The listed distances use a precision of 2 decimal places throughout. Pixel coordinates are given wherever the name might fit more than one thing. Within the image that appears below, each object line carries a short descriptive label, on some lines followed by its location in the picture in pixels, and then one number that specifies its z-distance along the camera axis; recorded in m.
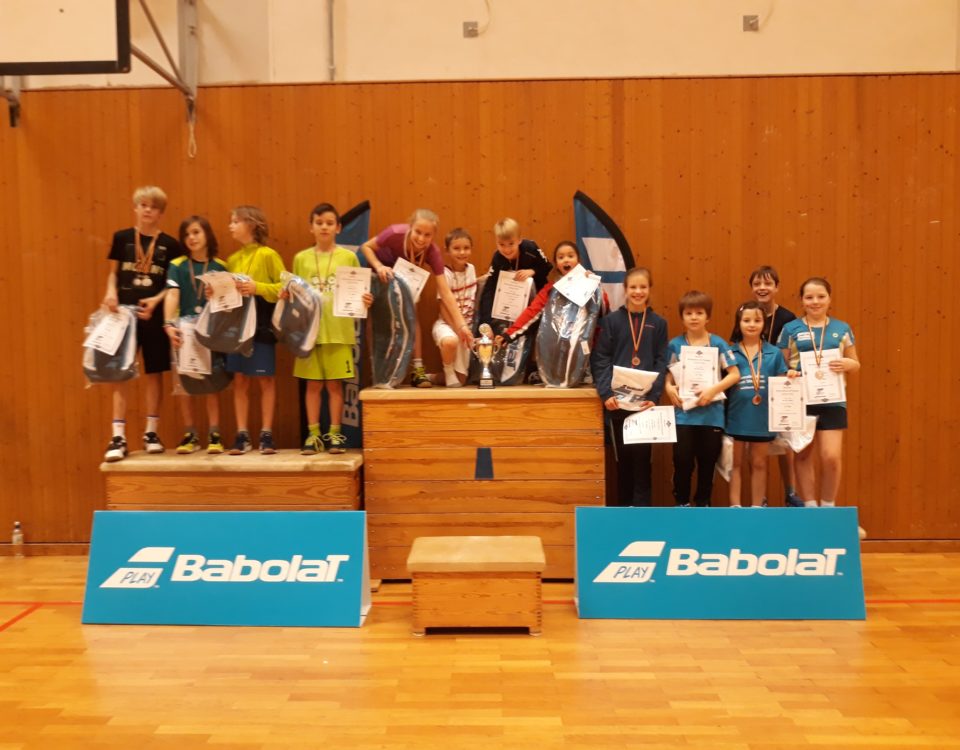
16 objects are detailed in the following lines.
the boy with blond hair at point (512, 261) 4.58
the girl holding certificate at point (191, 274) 4.49
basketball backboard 4.07
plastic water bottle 5.02
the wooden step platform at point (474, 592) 3.60
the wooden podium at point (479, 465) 4.34
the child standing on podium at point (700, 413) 4.23
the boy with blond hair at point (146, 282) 4.53
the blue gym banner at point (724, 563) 3.75
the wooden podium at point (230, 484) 4.30
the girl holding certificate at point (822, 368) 4.32
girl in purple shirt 4.46
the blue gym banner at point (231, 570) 3.72
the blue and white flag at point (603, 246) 4.76
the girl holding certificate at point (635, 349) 4.33
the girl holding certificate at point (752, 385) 4.29
